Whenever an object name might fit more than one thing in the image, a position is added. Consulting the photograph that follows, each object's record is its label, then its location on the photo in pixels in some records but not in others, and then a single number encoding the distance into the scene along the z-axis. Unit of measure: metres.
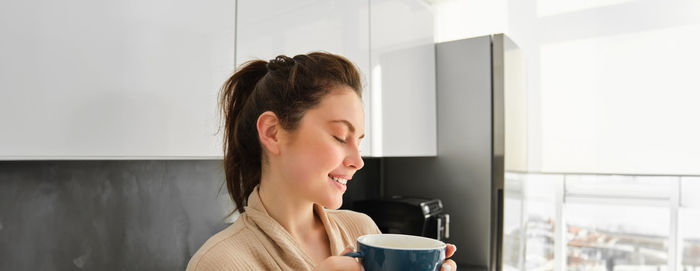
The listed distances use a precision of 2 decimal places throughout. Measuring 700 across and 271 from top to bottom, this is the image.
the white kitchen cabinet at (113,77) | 0.75
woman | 0.75
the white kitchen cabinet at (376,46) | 1.24
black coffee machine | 1.88
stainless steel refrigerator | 2.05
